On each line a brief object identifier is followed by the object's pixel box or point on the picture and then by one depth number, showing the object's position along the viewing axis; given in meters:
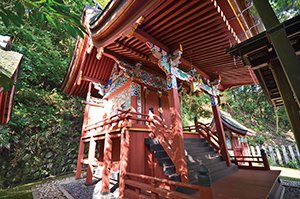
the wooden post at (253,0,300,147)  1.40
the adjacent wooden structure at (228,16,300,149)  1.79
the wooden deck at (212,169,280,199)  3.20
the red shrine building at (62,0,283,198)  2.94
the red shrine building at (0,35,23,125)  2.31
